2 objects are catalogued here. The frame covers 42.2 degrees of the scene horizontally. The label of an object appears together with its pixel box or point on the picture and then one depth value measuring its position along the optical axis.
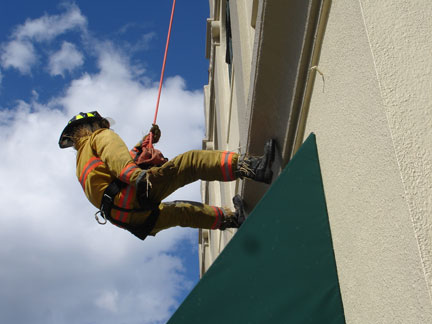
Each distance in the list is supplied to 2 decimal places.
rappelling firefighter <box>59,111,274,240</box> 4.64
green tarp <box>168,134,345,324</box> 3.01
